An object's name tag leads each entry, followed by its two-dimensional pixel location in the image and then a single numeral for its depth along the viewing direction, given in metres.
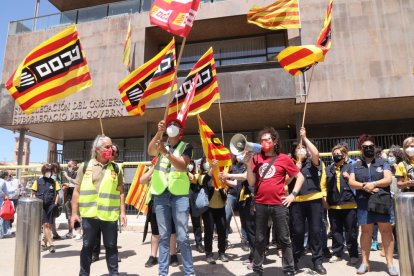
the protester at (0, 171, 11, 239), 8.80
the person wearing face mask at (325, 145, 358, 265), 5.31
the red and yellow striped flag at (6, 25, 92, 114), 5.32
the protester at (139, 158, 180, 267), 5.47
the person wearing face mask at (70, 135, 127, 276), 4.25
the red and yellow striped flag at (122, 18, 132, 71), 13.78
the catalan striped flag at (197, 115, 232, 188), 5.39
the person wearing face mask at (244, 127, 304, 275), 4.15
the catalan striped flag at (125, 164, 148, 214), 8.37
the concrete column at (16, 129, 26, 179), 16.35
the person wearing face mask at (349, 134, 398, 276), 4.58
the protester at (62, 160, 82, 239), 8.71
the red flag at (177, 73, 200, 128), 4.61
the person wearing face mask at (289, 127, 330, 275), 4.79
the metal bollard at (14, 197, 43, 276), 3.43
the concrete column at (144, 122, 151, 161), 15.37
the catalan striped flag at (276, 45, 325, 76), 5.90
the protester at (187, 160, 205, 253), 5.99
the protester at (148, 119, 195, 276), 4.25
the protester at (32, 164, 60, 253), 7.10
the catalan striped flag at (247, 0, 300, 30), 10.12
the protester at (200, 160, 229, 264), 5.70
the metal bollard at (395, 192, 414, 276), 3.00
